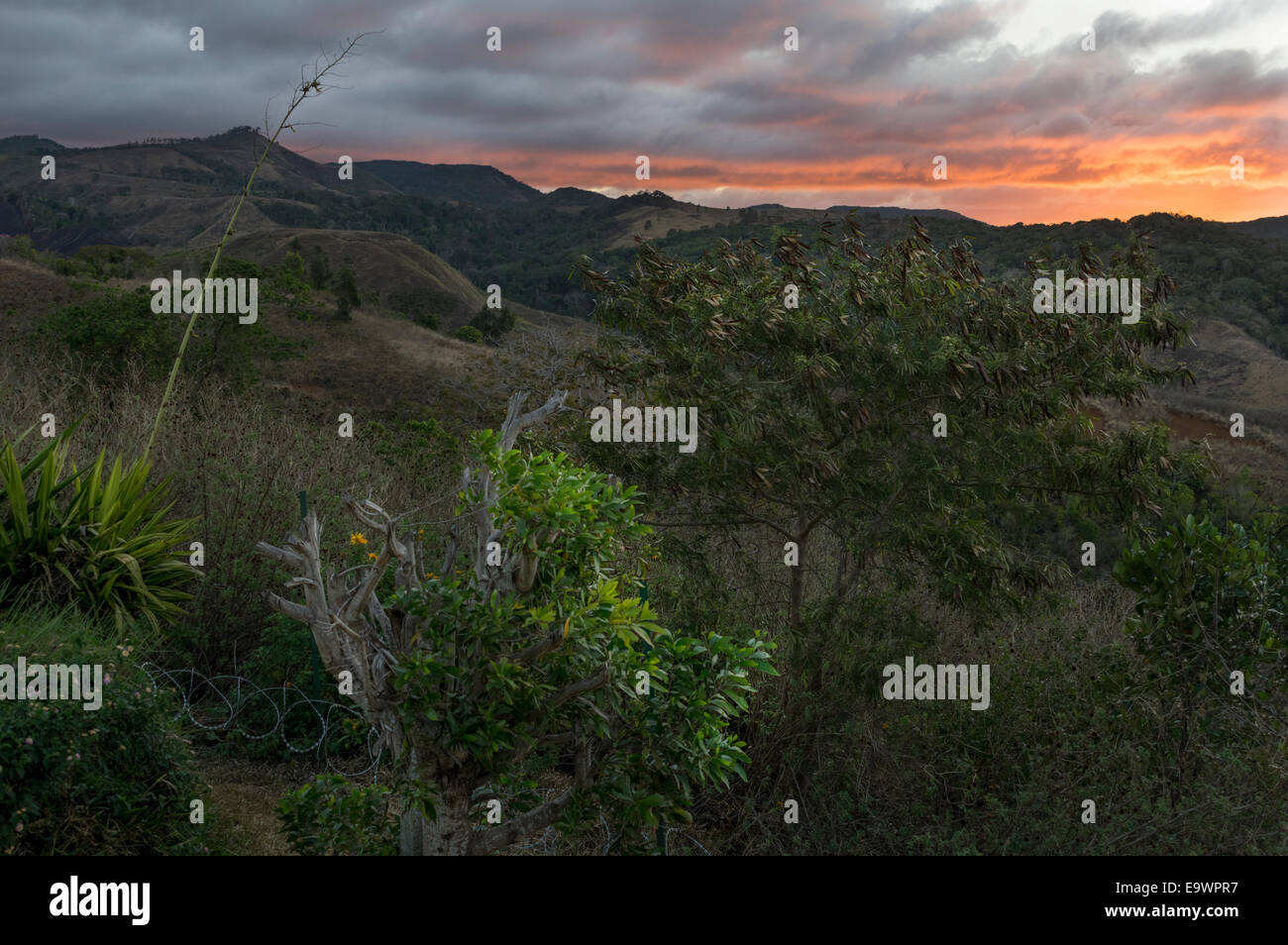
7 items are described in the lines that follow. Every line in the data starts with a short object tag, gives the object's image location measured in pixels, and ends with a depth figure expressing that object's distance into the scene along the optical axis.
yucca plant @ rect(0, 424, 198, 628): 6.40
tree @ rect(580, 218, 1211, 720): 6.00
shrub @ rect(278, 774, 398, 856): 3.88
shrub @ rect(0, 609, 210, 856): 4.05
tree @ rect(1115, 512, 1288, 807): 5.13
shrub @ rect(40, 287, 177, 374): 20.58
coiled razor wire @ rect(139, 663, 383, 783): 6.75
